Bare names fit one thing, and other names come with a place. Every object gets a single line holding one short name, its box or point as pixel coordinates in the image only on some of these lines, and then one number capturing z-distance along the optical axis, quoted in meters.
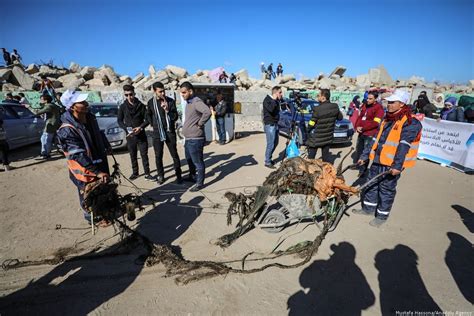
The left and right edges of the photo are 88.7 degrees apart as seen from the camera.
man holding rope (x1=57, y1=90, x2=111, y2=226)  2.93
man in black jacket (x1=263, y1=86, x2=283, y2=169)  6.15
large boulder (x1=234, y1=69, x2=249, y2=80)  25.63
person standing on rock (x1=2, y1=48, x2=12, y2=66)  19.62
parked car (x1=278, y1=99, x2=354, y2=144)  9.02
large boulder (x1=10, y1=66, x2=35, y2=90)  16.70
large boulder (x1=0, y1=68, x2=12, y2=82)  15.96
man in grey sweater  4.67
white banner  6.48
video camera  7.58
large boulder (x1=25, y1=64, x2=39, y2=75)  20.03
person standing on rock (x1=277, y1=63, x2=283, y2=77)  28.80
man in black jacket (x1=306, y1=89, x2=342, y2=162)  5.11
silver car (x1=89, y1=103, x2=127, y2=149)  7.88
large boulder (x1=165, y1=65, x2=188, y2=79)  23.44
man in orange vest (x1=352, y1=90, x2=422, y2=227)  3.27
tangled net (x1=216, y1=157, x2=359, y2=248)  3.17
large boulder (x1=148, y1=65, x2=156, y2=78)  24.23
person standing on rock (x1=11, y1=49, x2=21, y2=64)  20.12
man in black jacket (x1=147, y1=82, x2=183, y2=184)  5.04
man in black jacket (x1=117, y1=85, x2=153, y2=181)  5.24
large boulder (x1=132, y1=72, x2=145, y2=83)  22.58
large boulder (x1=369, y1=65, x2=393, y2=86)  27.19
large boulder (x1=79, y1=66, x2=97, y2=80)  20.39
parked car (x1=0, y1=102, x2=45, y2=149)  7.22
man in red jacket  5.49
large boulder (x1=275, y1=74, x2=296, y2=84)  26.30
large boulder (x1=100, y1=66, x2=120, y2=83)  20.36
